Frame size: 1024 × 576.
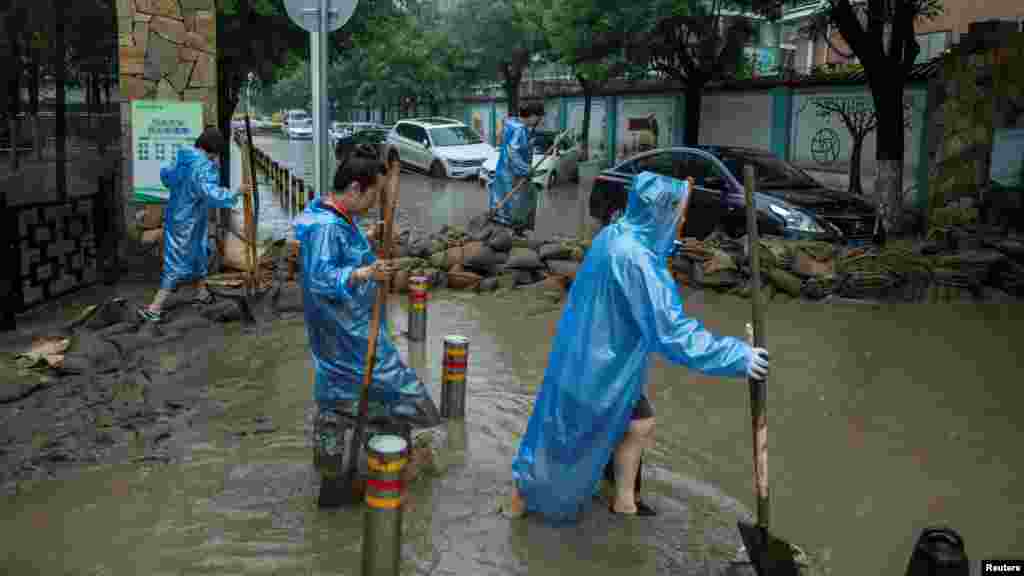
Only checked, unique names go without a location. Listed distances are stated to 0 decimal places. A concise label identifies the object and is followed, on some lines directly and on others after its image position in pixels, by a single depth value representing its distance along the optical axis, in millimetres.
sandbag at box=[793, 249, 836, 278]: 9195
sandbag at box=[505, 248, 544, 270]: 9867
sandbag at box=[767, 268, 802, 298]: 9141
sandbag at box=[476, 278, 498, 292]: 9781
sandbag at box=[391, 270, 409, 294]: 9664
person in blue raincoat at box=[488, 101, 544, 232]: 11523
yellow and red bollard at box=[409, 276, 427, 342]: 7012
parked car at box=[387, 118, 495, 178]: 23516
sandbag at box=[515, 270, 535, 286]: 9875
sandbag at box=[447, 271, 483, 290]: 9852
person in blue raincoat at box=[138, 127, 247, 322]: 7793
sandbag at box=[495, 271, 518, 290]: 9805
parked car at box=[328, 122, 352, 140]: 37644
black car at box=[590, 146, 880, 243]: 10602
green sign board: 9234
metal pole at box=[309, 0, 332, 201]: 6535
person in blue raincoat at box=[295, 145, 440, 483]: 4062
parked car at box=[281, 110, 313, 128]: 54391
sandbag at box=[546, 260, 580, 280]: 9531
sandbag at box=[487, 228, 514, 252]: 10195
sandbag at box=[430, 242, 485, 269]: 10062
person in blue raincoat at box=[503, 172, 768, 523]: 3793
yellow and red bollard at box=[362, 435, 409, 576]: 3088
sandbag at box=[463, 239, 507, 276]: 10023
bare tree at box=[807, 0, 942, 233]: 12805
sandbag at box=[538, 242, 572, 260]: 9977
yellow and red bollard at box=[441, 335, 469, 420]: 5539
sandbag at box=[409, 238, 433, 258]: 10375
